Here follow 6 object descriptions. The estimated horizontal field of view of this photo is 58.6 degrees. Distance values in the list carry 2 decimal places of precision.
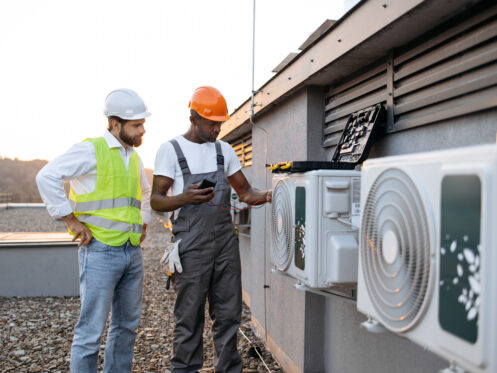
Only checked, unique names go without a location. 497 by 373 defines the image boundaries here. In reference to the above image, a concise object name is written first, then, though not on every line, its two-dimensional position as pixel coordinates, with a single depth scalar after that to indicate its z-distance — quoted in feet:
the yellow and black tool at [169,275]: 10.93
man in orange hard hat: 10.68
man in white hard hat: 9.58
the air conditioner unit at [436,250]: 3.70
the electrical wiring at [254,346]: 13.53
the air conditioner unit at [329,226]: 7.50
